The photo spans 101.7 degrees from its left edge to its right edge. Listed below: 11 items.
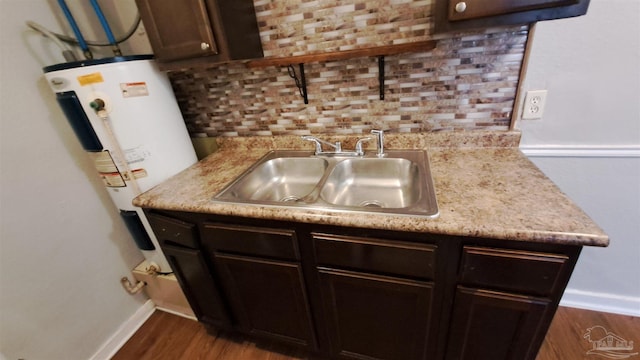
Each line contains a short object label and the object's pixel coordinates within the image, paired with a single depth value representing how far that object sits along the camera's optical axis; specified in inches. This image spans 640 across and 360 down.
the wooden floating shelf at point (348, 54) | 40.9
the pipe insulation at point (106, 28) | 50.6
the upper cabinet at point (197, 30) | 39.5
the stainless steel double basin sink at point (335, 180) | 42.4
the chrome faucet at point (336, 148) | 50.2
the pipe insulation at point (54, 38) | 45.2
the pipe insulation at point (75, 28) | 48.2
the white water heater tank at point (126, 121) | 42.4
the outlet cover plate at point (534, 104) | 43.6
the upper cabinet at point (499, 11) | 28.9
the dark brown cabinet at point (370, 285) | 30.6
